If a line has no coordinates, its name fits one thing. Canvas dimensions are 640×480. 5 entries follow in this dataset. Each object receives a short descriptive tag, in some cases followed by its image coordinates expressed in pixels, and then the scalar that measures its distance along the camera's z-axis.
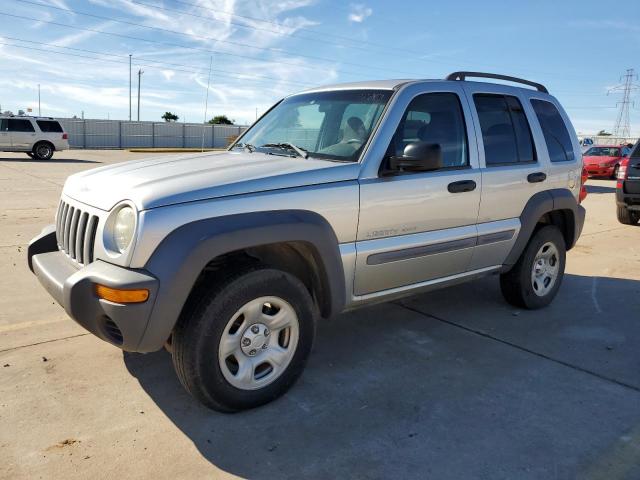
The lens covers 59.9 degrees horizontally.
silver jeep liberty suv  2.79
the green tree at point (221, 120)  62.75
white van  23.11
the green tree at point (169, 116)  65.35
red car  22.53
